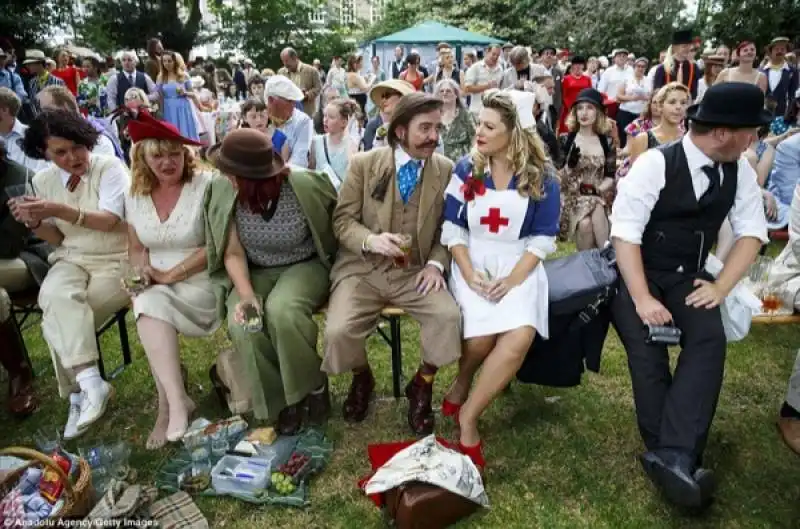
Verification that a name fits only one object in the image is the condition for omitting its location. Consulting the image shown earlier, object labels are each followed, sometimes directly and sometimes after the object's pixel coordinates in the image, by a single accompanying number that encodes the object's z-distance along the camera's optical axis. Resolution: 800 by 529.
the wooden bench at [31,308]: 3.32
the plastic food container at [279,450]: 2.78
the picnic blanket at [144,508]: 2.24
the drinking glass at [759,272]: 3.20
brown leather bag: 2.30
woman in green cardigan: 2.85
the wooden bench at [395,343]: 3.01
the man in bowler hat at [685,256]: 2.39
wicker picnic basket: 2.20
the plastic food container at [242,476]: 2.61
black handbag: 2.74
